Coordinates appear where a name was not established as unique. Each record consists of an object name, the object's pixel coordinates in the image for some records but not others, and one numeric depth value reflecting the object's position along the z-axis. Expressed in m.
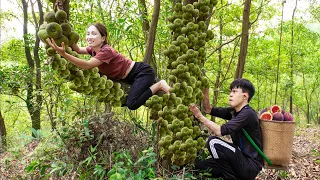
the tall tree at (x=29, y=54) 6.29
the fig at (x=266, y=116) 2.94
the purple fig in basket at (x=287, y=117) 2.90
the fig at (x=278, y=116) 2.88
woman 2.62
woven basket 2.79
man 2.74
